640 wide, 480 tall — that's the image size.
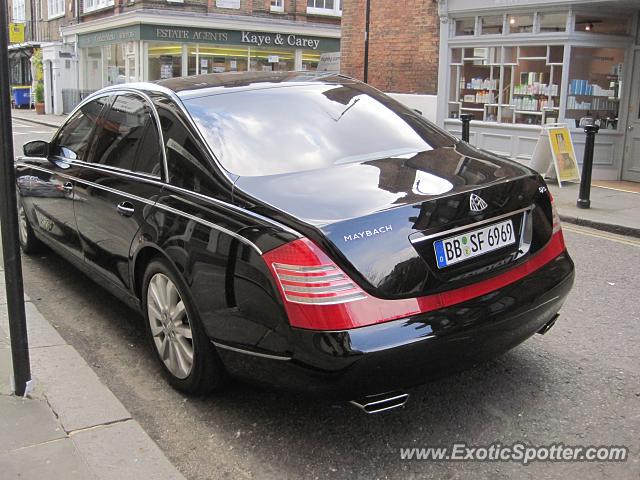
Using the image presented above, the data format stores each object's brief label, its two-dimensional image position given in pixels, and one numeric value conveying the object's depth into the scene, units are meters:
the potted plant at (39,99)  33.94
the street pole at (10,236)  3.01
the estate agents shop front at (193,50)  27.55
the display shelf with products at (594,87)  11.84
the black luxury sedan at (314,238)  2.81
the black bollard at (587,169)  9.20
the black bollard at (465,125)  12.33
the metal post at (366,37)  16.12
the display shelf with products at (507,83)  12.41
